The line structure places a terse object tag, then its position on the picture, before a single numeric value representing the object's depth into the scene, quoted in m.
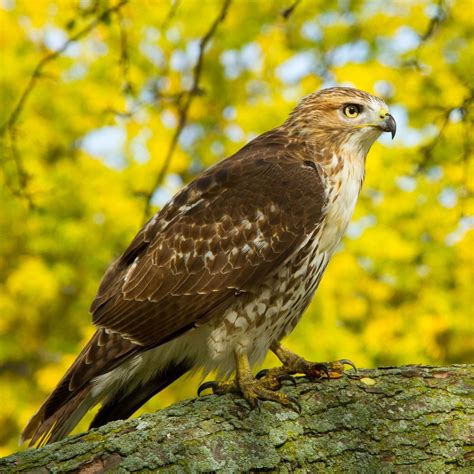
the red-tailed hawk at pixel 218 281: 8.89
